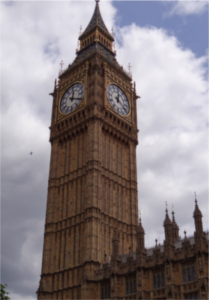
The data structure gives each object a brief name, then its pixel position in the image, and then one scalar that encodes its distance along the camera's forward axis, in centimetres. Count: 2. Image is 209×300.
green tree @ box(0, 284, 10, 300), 3965
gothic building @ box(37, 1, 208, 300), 5407
